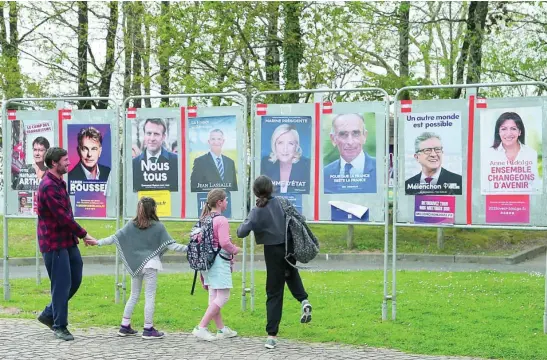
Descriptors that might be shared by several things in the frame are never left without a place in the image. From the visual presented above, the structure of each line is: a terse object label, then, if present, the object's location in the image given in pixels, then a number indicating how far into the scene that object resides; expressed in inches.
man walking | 306.8
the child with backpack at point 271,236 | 299.3
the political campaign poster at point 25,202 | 425.1
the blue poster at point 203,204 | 376.1
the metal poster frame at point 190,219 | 366.9
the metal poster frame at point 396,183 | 325.7
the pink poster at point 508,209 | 326.3
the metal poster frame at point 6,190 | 394.3
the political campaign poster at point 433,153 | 336.2
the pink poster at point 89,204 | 401.7
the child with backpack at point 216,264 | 304.8
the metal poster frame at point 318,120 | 339.9
